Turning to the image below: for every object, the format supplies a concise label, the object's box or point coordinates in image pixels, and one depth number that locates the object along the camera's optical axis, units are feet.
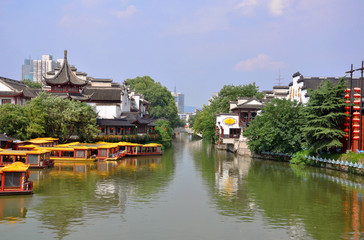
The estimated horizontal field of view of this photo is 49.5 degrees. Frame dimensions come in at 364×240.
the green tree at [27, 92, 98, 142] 158.40
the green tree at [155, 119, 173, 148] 237.04
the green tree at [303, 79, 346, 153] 129.18
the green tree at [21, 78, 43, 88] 350.84
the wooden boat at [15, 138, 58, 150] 144.36
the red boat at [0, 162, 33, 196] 81.30
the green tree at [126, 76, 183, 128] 379.35
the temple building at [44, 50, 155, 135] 200.54
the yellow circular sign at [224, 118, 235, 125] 214.48
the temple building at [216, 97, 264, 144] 208.13
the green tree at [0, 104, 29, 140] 147.13
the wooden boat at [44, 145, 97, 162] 144.66
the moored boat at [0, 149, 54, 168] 115.55
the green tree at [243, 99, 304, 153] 153.07
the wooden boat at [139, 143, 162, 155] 181.78
